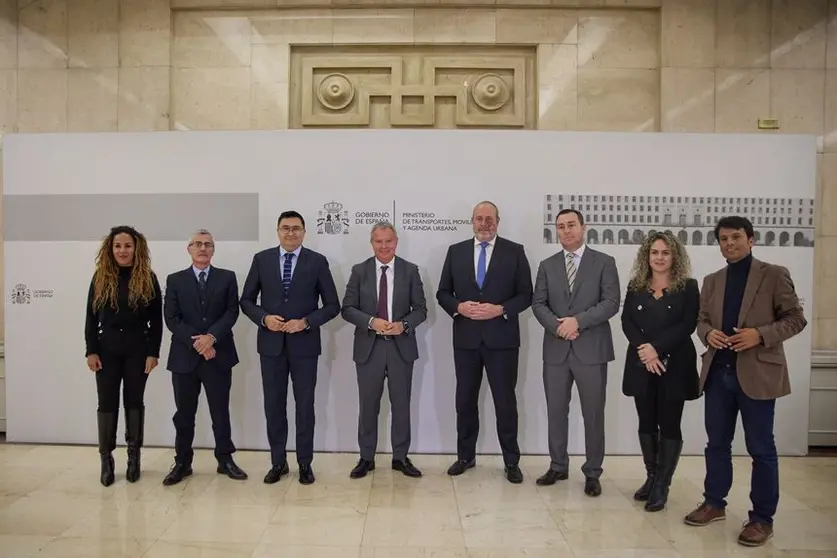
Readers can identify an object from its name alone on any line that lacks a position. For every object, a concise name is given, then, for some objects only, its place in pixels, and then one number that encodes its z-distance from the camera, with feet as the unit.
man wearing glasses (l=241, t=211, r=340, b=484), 12.46
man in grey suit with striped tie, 11.96
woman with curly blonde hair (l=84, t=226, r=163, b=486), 12.14
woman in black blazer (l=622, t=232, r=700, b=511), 10.57
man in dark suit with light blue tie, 12.64
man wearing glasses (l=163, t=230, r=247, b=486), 12.34
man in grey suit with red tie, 12.92
